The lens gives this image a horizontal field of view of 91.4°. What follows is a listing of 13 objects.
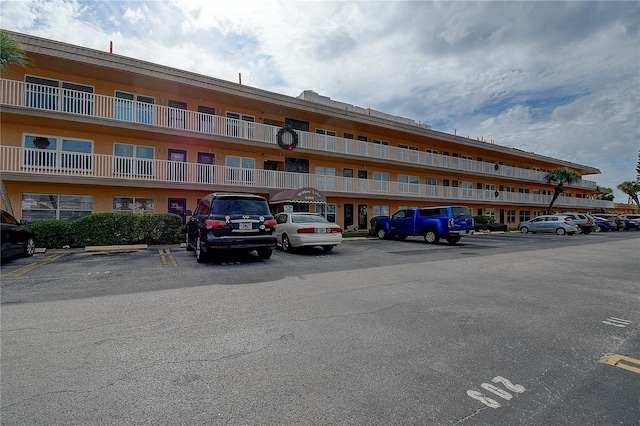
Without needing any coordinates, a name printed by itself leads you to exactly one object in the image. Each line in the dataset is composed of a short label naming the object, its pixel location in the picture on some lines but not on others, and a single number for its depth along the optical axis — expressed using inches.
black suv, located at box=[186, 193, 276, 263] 334.0
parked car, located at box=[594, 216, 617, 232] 1232.2
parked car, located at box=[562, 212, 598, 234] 1012.5
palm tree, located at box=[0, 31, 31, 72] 449.4
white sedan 430.9
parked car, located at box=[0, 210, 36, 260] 335.0
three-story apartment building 551.5
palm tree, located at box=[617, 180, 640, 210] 2297.0
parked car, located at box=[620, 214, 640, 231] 1335.9
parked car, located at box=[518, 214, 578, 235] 938.1
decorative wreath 745.0
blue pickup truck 593.3
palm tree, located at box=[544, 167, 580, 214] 1350.9
